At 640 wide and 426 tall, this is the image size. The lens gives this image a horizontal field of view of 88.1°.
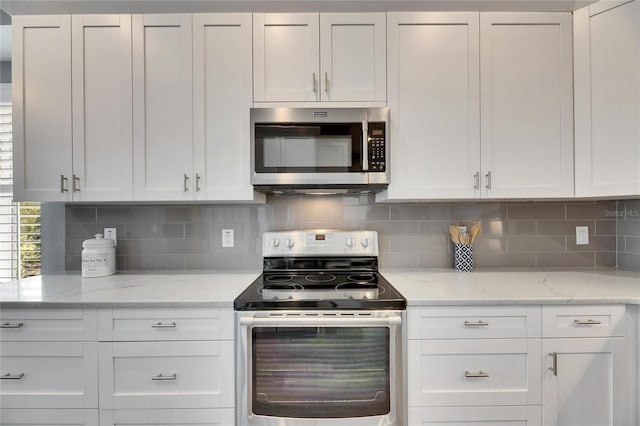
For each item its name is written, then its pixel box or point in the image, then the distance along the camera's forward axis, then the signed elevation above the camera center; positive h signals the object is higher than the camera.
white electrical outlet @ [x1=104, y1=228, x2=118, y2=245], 2.10 -0.12
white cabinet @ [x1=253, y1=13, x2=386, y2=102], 1.76 +0.82
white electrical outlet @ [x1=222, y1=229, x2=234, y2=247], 2.11 -0.16
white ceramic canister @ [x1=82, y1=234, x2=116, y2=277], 1.90 -0.25
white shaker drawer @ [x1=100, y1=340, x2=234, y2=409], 1.43 -0.70
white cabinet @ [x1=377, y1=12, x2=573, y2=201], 1.77 +0.59
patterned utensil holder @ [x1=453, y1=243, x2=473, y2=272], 1.99 -0.28
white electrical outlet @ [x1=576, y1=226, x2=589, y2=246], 2.10 -0.16
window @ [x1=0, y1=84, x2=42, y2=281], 2.53 -0.10
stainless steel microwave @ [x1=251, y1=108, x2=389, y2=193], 1.73 +0.34
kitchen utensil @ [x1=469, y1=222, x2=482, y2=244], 2.01 -0.12
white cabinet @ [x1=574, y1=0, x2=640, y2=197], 1.65 +0.58
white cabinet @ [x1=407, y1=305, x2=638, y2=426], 1.42 -0.68
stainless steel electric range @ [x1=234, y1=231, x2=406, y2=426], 1.38 -0.63
